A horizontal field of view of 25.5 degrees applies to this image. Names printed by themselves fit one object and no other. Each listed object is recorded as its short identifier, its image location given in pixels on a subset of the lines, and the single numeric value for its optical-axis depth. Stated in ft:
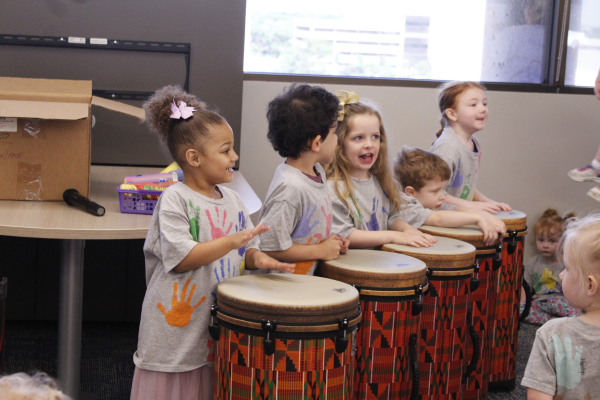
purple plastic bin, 12.29
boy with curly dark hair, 11.74
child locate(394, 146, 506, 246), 13.56
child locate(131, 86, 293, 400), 11.10
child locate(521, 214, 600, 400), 10.37
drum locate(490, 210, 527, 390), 13.69
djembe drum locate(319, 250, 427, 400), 11.59
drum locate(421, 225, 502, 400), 13.11
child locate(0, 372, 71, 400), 7.47
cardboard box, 12.57
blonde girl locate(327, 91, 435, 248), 12.70
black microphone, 12.09
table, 11.51
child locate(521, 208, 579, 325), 17.30
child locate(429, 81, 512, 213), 14.75
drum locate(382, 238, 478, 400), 12.26
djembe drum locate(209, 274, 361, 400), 10.70
